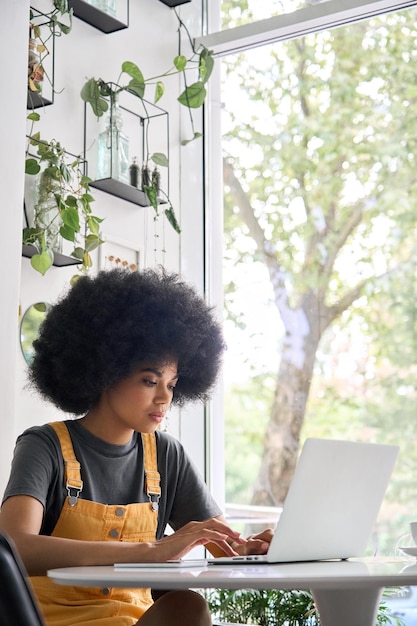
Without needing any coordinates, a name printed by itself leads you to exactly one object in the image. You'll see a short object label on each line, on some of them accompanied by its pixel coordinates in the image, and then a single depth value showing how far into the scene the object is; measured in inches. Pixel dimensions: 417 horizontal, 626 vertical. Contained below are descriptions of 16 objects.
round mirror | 119.6
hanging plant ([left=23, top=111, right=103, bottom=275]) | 115.9
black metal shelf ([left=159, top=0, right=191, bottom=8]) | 161.0
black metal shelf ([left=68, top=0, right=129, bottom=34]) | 134.2
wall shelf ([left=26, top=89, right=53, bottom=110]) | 122.3
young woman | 76.9
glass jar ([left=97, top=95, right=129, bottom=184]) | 134.3
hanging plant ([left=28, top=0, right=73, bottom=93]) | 120.2
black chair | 31.3
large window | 146.6
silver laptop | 61.1
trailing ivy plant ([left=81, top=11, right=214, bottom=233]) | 134.1
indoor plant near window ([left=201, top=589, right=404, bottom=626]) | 129.8
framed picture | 136.6
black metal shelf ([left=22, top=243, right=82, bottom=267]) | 117.4
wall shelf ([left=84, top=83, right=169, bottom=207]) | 135.0
